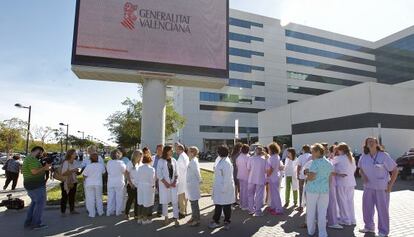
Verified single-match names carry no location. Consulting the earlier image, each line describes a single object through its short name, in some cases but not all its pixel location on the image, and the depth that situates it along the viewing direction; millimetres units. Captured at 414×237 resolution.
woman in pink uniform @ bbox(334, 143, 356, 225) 7719
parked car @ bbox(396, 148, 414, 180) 17266
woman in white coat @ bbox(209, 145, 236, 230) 7352
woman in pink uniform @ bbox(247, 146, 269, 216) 8953
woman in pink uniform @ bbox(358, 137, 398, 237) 6668
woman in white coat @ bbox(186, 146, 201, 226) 7578
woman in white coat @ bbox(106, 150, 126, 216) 9000
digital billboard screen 14266
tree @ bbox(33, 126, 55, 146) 59075
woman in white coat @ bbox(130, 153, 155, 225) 7822
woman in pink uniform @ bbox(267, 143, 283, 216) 9031
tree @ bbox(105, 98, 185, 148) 33938
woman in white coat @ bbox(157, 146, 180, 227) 7727
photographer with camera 7453
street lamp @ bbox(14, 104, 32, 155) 28203
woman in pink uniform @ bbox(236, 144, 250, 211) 9539
